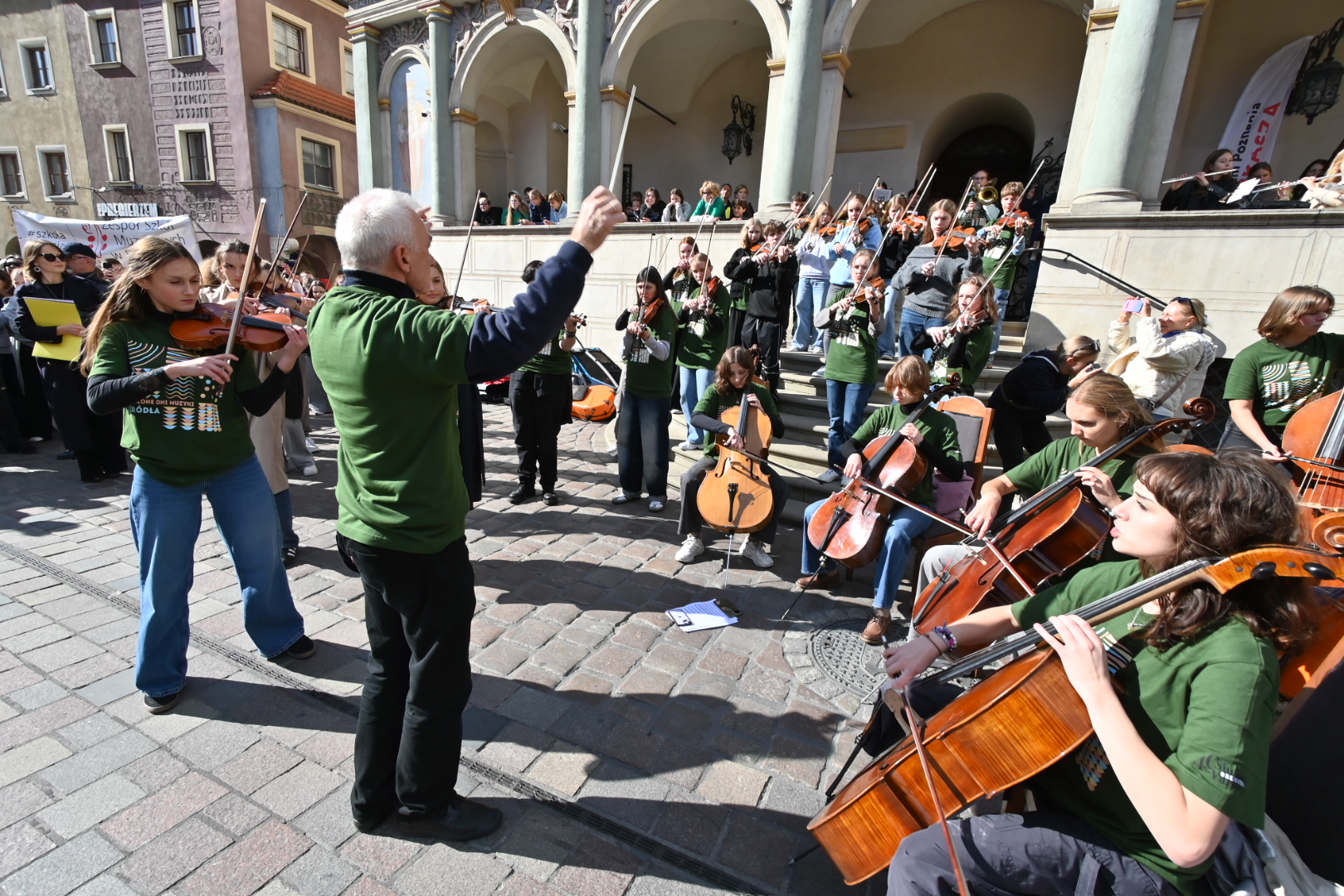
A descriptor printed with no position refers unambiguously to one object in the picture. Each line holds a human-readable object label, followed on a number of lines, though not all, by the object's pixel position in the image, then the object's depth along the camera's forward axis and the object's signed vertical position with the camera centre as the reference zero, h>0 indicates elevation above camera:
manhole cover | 2.95 -1.81
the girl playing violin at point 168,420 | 2.38 -0.65
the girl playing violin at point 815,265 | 6.92 +0.34
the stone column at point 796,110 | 8.03 +2.41
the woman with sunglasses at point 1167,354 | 4.03 -0.23
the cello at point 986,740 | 1.26 -0.96
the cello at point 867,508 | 3.33 -1.14
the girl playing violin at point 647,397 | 4.90 -0.90
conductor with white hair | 1.47 -0.55
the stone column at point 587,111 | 10.05 +2.80
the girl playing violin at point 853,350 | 5.17 -0.43
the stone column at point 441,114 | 11.94 +3.06
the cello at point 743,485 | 3.94 -1.24
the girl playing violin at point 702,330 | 5.82 -0.40
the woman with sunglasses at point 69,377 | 5.15 -1.12
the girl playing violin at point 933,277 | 5.80 +0.25
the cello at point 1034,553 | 2.48 -0.98
